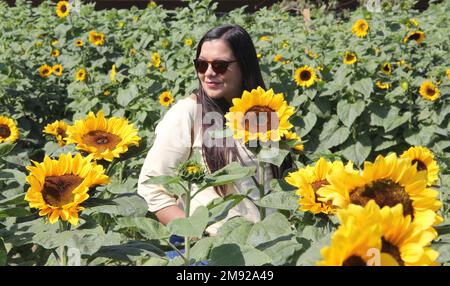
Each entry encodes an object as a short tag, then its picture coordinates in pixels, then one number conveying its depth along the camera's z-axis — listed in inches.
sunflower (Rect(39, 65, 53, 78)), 187.5
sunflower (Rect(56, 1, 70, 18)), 215.8
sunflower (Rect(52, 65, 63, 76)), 189.9
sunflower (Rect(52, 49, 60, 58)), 204.2
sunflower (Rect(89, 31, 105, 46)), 198.4
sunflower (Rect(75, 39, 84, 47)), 194.7
